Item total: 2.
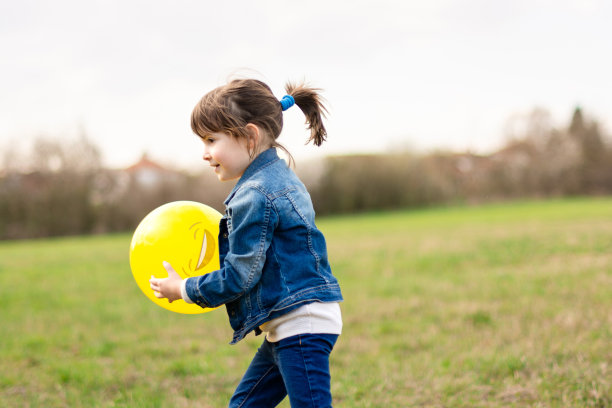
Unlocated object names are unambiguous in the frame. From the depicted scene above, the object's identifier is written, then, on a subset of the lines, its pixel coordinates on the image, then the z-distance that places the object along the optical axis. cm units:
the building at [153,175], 3519
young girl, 211
